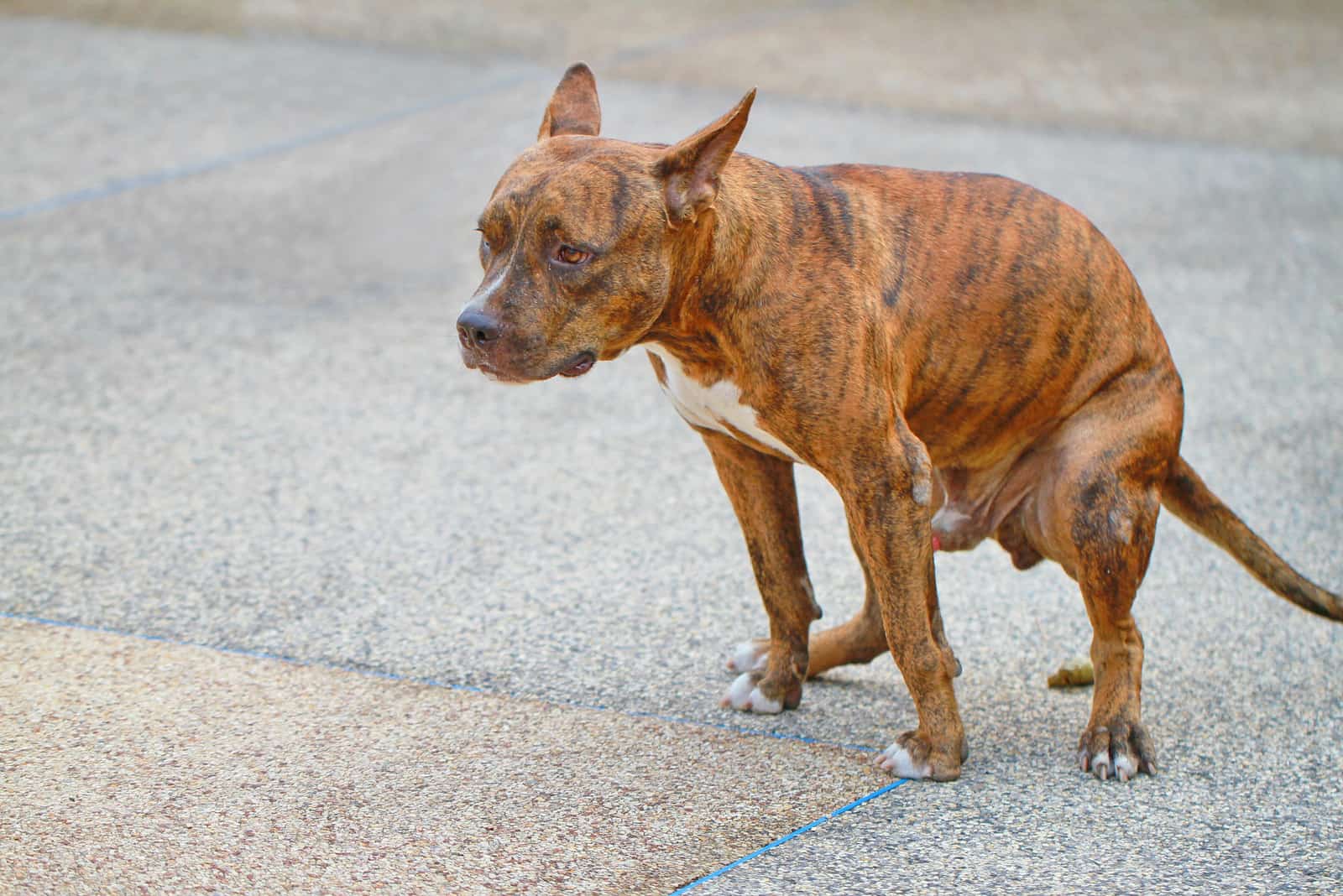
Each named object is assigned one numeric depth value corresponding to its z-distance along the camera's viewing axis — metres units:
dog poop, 8.46
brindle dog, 6.26
